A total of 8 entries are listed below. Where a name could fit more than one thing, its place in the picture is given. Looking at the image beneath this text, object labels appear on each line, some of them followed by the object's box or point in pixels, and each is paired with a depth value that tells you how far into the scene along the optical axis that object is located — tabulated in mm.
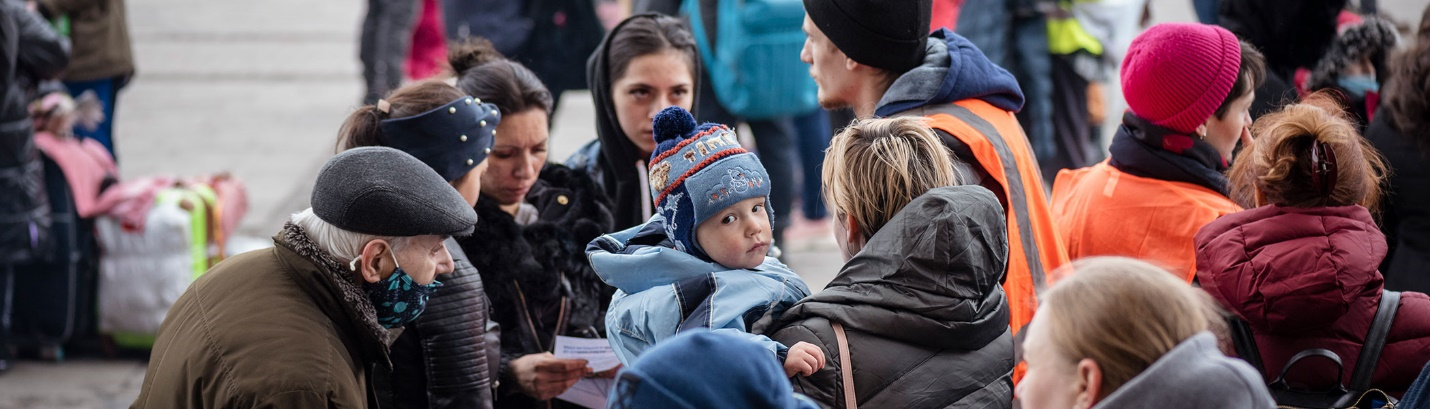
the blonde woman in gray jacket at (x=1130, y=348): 3605
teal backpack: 11062
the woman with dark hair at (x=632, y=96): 7691
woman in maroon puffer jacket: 5477
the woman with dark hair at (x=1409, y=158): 7598
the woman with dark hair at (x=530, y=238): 6676
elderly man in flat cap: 4793
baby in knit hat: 5152
